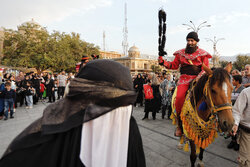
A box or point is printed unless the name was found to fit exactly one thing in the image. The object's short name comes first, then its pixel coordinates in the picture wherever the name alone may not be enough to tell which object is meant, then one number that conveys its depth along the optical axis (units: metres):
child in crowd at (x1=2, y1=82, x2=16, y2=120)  6.69
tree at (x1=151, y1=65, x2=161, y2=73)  50.51
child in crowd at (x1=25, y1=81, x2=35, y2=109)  8.56
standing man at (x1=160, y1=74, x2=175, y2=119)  7.04
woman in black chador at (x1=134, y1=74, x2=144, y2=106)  10.19
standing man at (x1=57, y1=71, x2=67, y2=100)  10.67
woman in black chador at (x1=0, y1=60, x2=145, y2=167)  0.93
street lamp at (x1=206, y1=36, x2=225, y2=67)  19.78
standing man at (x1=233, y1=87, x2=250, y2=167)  2.45
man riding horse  3.36
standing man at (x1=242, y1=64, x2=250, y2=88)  5.07
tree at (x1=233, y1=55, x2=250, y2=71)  38.91
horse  2.24
